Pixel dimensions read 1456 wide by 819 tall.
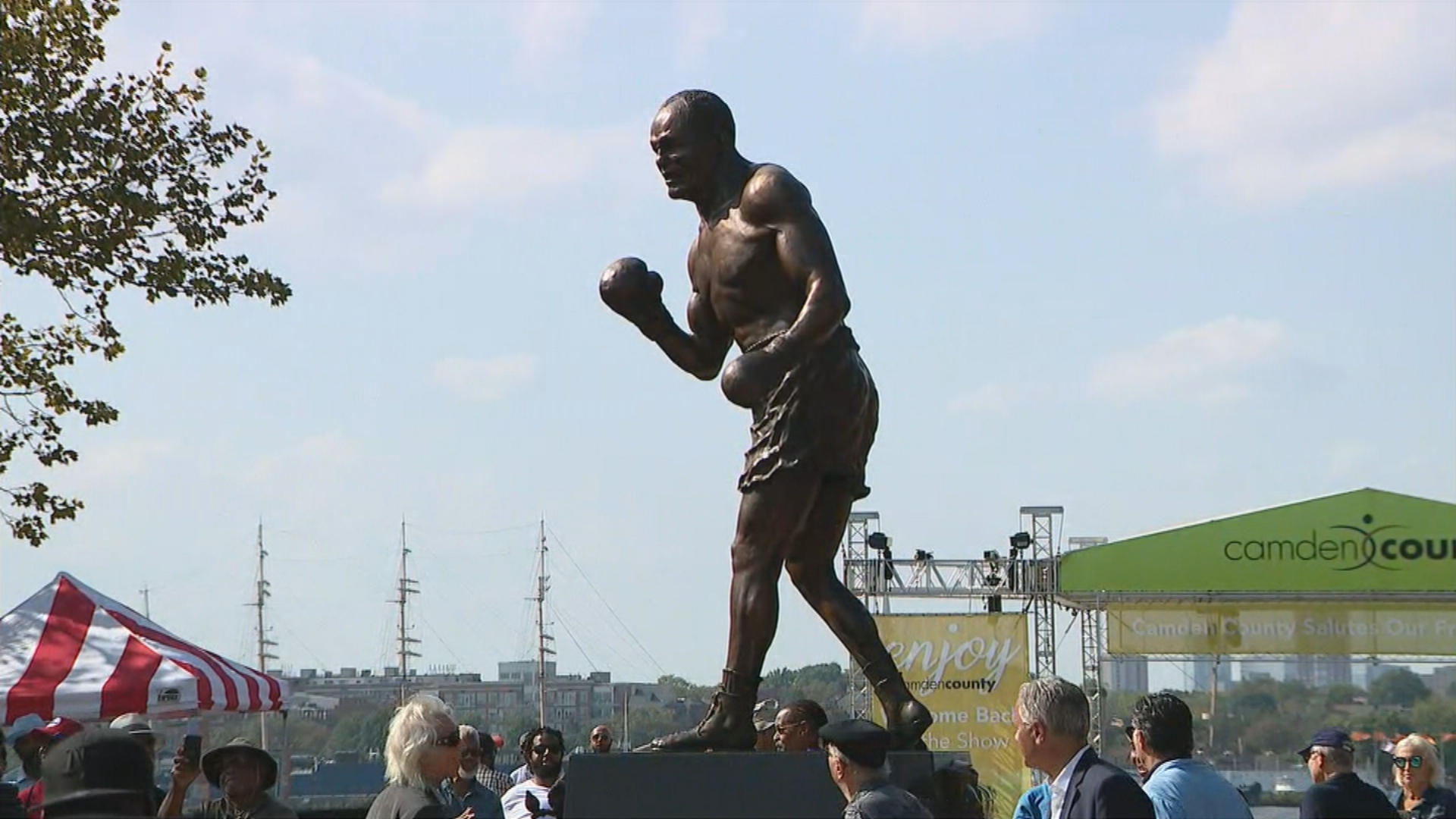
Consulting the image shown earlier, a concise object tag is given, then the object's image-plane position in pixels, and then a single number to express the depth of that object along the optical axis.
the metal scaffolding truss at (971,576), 22.98
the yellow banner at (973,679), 22.95
